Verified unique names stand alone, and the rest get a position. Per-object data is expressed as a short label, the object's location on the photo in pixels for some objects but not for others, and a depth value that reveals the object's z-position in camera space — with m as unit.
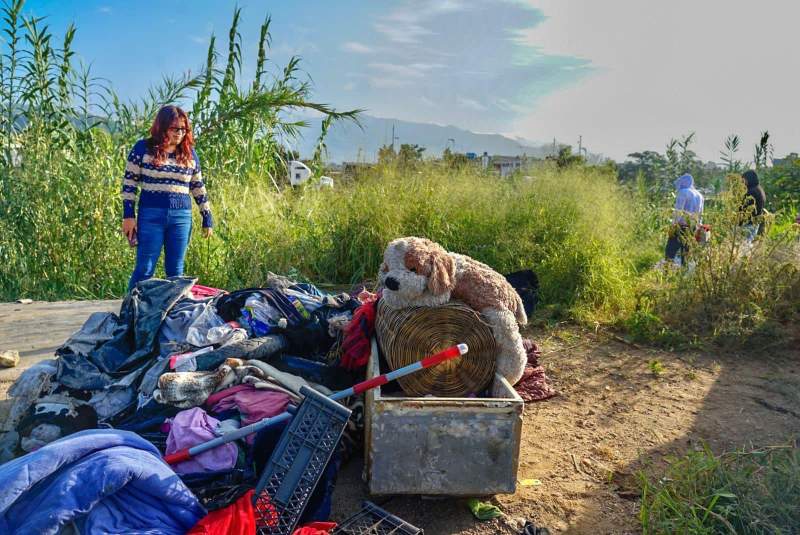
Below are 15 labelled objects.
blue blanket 1.88
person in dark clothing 8.20
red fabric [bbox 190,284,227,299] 4.11
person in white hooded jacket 7.84
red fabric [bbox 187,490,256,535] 2.13
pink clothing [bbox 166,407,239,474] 2.65
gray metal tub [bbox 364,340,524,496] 2.58
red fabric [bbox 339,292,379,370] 3.39
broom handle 2.59
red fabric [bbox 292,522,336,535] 2.28
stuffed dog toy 2.94
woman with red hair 4.53
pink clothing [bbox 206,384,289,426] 2.94
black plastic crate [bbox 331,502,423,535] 2.39
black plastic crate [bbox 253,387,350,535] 2.29
